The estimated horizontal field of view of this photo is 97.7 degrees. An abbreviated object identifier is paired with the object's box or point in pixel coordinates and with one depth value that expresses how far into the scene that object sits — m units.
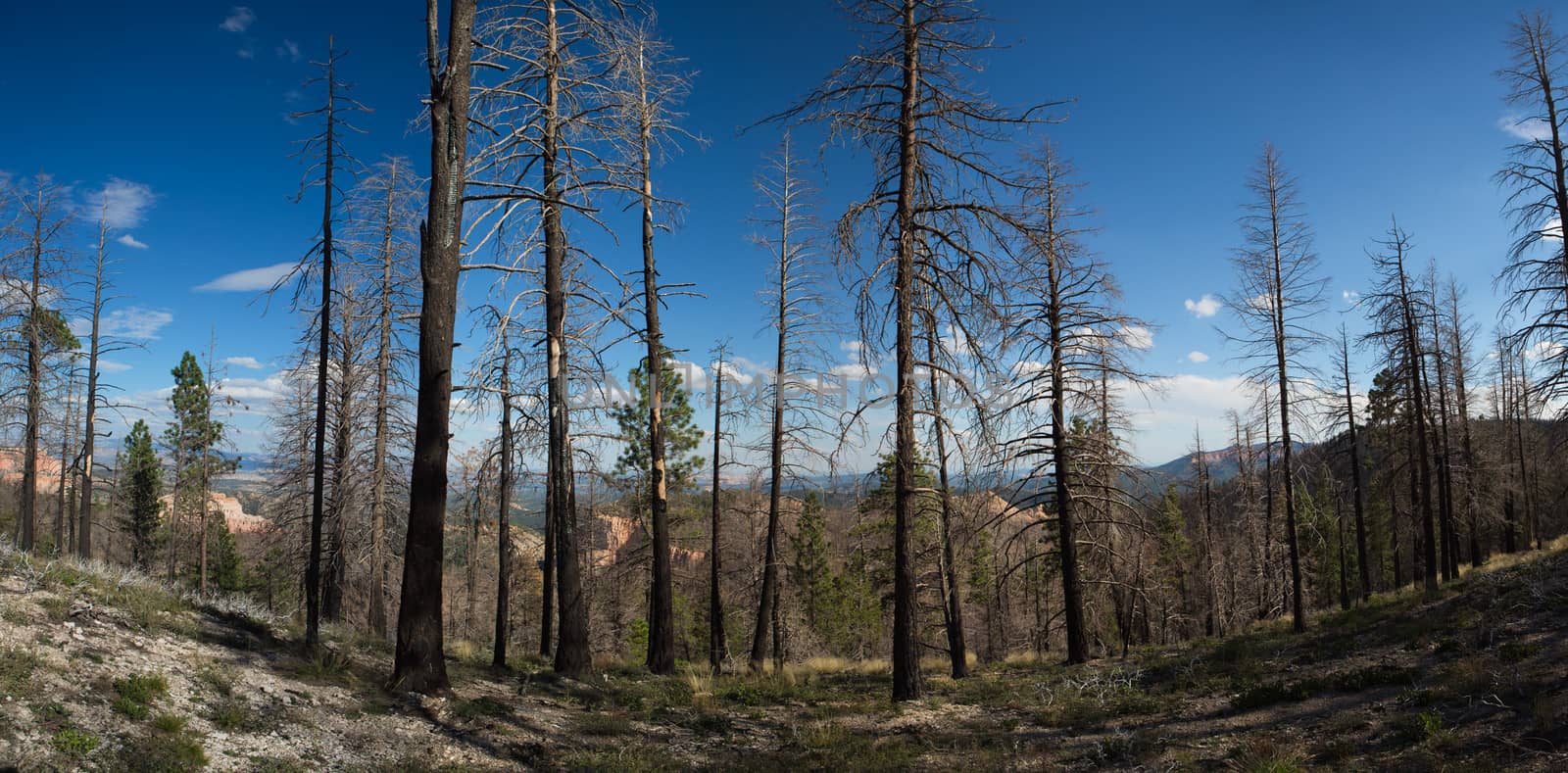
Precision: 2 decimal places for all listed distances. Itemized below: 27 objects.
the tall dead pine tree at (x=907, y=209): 9.80
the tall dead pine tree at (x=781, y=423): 16.06
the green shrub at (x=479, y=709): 7.54
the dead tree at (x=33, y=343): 17.38
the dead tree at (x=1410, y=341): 19.95
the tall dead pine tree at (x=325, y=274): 11.05
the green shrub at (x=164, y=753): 4.75
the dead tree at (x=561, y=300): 11.38
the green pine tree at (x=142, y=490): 38.31
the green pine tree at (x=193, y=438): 31.30
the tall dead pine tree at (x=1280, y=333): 18.02
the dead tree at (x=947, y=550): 9.96
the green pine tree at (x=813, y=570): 38.81
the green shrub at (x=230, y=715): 5.73
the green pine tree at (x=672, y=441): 25.22
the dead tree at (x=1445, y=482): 23.39
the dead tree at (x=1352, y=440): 22.89
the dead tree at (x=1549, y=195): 14.69
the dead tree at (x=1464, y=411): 27.22
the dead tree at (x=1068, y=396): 14.87
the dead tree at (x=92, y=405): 20.83
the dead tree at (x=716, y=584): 16.44
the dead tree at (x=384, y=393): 16.94
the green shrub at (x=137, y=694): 5.35
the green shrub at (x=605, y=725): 8.38
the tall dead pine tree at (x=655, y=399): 13.30
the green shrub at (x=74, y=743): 4.61
